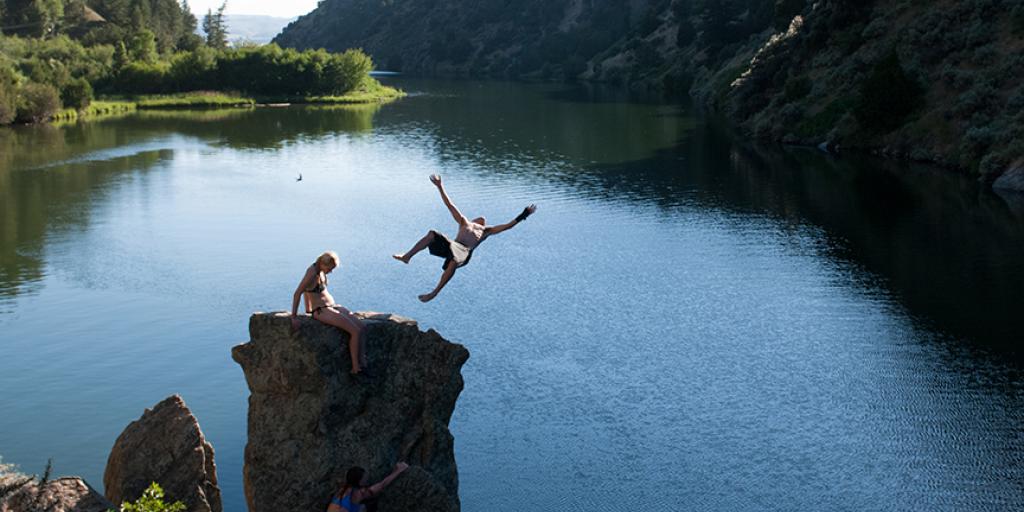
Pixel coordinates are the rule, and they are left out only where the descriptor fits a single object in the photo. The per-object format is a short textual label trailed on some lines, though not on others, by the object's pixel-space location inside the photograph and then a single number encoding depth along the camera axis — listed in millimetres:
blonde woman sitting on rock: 19609
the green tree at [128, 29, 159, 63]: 153000
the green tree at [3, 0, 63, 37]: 168125
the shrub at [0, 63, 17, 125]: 105100
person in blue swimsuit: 19172
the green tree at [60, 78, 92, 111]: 120062
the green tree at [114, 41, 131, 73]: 144975
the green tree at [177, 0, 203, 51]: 186062
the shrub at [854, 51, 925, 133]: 73938
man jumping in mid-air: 21672
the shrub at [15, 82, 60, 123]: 109188
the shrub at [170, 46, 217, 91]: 147000
